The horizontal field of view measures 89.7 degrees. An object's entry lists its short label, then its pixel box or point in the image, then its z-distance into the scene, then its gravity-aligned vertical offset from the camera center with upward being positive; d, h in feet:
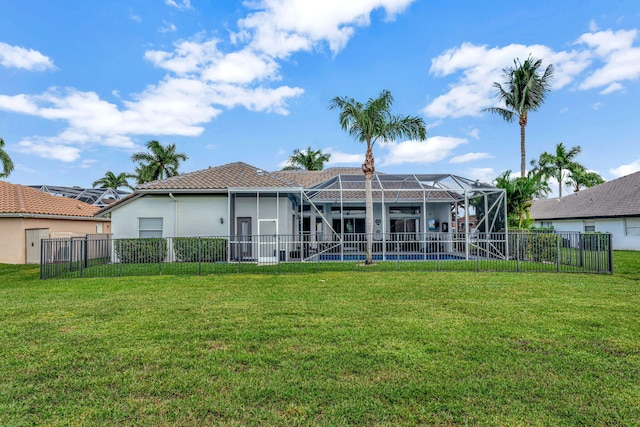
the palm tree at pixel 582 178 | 123.65 +16.61
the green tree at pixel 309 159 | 127.03 +26.25
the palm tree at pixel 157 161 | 110.01 +23.18
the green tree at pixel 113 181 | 137.33 +20.40
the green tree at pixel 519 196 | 59.57 +4.83
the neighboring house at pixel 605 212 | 68.90 +2.34
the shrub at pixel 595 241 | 34.31 -2.20
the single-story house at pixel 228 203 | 52.44 +4.06
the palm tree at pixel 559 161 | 119.44 +22.89
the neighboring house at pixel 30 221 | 51.93 +1.54
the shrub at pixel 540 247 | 41.65 -3.33
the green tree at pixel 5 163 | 76.23 +15.92
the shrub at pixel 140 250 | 45.21 -3.24
